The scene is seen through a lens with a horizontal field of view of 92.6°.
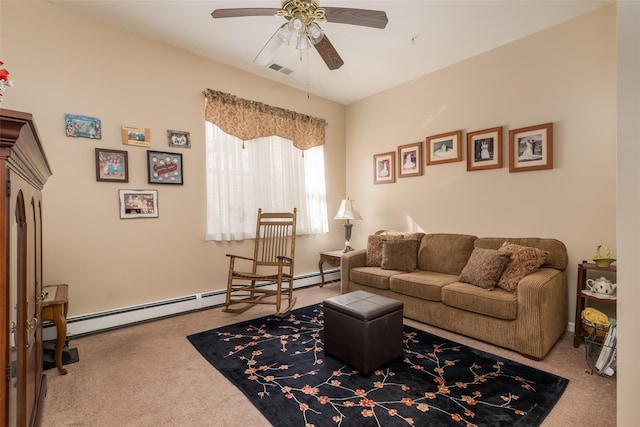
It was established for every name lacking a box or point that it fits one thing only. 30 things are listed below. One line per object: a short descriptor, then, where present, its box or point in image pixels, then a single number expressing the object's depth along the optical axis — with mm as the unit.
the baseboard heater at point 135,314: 2709
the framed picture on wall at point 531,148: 2898
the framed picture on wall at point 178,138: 3277
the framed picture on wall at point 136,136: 2988
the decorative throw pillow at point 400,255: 3430
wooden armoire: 817
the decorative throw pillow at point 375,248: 3691
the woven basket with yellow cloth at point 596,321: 2209
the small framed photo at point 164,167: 3133
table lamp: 4320
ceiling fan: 1940
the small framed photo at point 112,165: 2840
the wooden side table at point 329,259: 4242
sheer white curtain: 3578
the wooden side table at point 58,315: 2041
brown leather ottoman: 2051
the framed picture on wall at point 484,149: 3240
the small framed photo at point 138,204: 2980
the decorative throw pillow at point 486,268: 2615
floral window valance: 3570
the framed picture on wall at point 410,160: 3955
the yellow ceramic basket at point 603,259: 2354
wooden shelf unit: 2412
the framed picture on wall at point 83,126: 2693
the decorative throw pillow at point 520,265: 2541
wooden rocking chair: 3229
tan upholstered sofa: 2297
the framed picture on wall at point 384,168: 4273
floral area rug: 1643
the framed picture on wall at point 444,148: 3566
